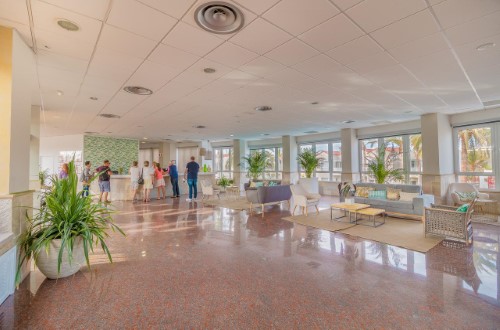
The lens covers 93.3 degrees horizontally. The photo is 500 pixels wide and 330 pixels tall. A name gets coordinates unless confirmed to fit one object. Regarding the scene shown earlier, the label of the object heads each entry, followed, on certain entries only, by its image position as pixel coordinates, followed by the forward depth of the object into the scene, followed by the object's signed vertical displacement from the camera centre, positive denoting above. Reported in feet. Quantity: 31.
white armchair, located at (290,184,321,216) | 20.12 -2.38
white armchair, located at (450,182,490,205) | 20.70 -1.98
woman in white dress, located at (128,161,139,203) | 28.63 -0.62
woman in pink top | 30.09 -0.96
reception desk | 29.63 -1.77
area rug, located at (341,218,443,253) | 12.91 -3.98
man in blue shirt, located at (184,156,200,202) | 29.37 -0.36
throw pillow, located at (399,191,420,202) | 18.98 -2.13
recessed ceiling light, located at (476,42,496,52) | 9.62 +5.10
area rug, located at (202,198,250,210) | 24.13 -3.42
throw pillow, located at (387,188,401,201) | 19.77 -2.01
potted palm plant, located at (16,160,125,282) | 8.73 -2.17
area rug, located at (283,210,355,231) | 16.60 -3.82
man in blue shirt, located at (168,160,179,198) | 31.32 -0.64
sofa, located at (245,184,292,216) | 22.21 -2.18
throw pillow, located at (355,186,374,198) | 21.29 -1.87
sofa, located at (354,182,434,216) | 17.95 -2.58
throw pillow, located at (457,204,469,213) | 13.38 -2.26
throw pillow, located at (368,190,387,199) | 20.66 -2.07
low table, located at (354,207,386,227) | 16.35 -2.87
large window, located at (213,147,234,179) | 48.25 +2.38
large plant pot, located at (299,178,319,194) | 31.12 -1.54
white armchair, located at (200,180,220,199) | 28.47 -1.85
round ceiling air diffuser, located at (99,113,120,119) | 21.95 +5.61
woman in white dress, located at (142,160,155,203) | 28.48 -0.88
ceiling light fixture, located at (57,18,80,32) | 7.87 +5.16
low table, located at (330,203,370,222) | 17.16 -2.70
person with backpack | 25.38 -0.93
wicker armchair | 13.04 -3.11
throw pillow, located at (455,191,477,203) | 20.33 -2.33
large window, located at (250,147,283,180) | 42.27 +1.63
